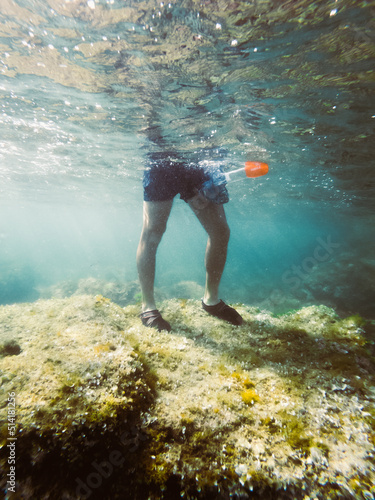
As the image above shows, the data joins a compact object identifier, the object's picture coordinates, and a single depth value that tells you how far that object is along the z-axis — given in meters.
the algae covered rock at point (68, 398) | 0.61
